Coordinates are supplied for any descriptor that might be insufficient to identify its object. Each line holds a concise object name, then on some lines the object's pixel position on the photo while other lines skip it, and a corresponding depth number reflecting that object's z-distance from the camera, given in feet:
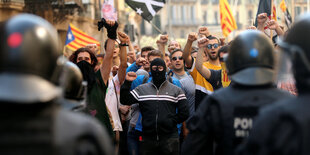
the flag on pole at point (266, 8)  34.50
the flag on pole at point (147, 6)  42.80
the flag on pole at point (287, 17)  43.71
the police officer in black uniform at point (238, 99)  11.55
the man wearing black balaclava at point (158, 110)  23.02
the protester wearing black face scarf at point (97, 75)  18.67
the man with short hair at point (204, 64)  24.18
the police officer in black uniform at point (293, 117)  8.46
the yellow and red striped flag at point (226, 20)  47.06
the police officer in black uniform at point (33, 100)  7.45
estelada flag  48.52
